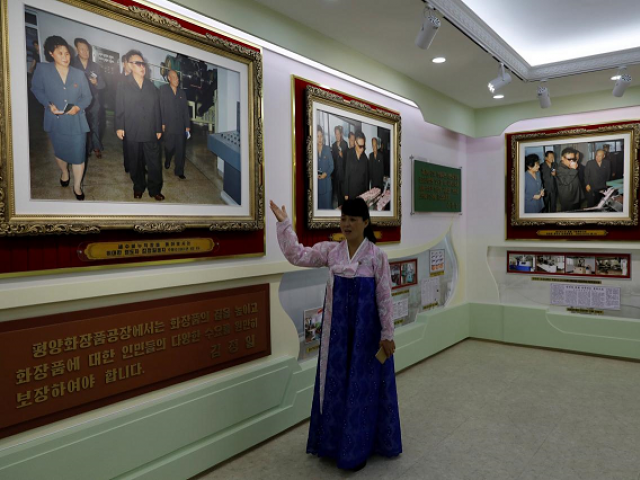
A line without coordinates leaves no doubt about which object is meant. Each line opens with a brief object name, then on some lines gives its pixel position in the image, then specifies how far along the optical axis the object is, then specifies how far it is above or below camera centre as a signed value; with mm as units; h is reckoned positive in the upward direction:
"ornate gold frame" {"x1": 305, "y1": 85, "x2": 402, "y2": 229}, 3834 +824
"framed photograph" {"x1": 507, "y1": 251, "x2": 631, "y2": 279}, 5652 -582
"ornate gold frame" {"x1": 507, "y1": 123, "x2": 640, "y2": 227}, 5402 +614
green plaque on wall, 5445 +407
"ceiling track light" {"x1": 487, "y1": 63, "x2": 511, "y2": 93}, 4480 +1343
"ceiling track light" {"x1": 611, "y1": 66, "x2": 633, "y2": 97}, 4574 +1348
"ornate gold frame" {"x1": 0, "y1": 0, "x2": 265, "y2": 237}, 2135 +396
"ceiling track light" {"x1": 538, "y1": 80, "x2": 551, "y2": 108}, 5035 +1353
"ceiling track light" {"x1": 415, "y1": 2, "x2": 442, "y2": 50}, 3199 +1342
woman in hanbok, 2975 -745
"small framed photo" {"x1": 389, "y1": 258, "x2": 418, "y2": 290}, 5152 -601
